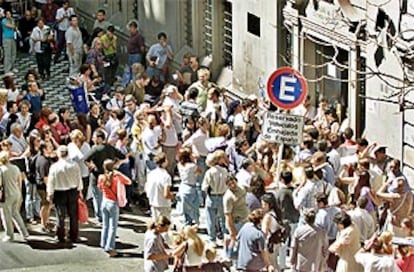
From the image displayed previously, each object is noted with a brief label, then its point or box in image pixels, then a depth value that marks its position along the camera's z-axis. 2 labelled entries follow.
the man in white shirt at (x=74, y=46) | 31.70
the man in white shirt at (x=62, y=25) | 32.75
